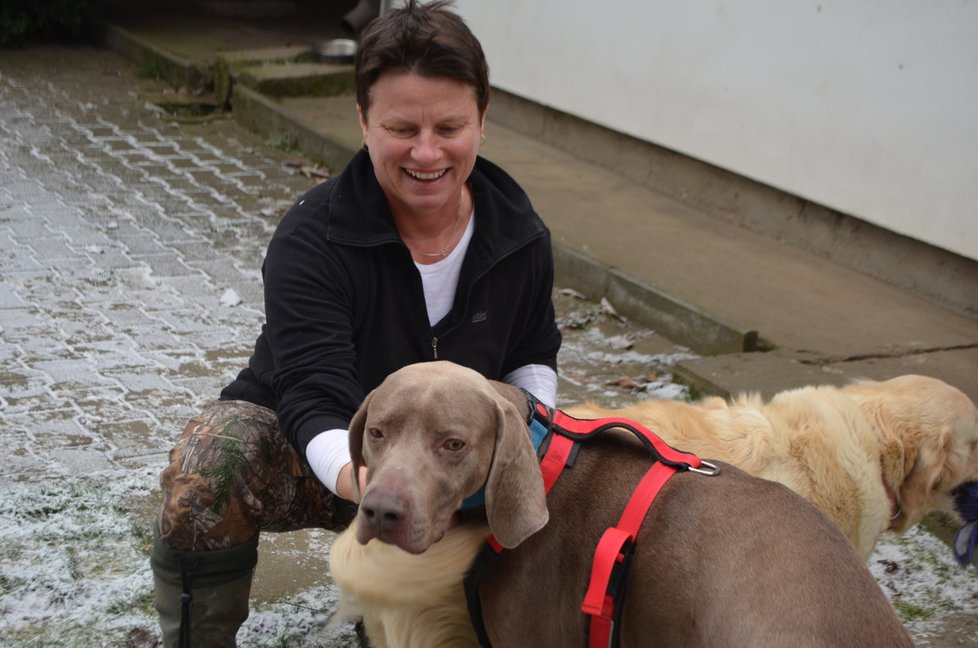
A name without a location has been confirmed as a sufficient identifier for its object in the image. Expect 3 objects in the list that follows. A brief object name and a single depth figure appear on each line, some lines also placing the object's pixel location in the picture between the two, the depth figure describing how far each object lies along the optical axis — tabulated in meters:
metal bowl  10.60
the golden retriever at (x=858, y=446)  3.62
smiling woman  3.04
